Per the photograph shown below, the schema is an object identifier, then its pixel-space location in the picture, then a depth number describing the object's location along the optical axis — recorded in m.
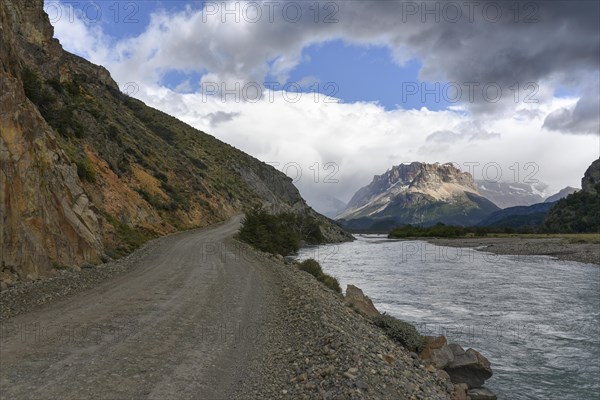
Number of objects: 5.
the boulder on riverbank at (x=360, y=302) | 19.53
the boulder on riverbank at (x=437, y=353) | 14.16
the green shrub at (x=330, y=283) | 25.65
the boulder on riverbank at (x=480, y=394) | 13.11
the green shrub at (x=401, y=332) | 15.05
